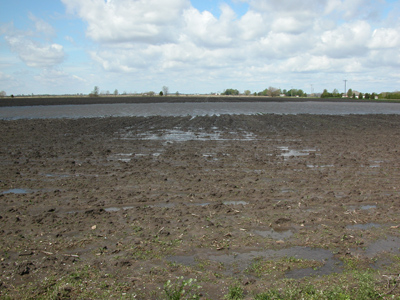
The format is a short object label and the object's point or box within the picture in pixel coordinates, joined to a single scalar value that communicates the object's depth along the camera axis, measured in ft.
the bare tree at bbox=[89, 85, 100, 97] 526.37
